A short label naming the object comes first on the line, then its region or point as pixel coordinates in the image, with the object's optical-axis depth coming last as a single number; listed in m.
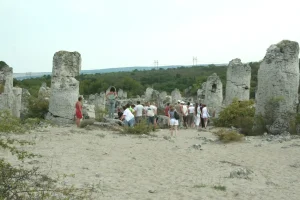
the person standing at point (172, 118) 13.92
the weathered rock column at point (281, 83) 13.33
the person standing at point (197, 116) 17.27
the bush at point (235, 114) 16.79
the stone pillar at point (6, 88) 16.44
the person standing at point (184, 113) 16.94
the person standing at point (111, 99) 16.66
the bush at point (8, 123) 5.32
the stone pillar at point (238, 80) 20.14
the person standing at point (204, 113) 17.08
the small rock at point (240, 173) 7.45
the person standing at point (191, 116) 17.89
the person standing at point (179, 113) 17.09
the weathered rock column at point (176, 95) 35.88
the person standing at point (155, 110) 16.67
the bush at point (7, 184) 4.32
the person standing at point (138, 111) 16.23
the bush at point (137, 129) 13.75
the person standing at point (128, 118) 14.50
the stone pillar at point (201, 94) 29.56
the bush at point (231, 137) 11.82
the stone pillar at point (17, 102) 17.50
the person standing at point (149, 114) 16.35
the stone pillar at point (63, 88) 15.28
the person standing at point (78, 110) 14.25
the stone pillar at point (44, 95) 17.83
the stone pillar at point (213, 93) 21.22
